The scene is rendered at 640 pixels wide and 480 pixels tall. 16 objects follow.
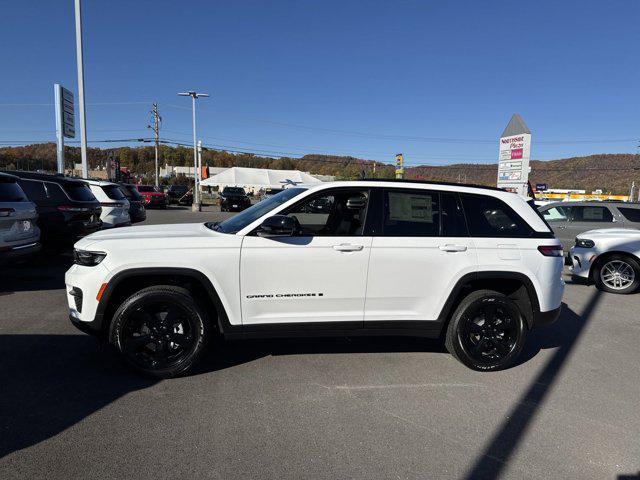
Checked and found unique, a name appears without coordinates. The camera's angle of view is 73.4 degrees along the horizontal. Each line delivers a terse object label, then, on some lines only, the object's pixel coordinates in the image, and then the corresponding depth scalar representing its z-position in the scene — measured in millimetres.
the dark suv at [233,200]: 29906
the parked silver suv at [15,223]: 6266
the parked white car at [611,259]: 7547
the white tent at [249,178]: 67812
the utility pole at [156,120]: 59844
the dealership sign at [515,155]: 15719
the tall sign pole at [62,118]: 18781
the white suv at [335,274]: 3654
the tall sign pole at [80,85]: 15781
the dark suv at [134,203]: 13891
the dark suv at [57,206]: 8344
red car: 28672
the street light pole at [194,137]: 33012
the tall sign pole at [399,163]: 23859
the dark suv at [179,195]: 36156
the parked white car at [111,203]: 10766
